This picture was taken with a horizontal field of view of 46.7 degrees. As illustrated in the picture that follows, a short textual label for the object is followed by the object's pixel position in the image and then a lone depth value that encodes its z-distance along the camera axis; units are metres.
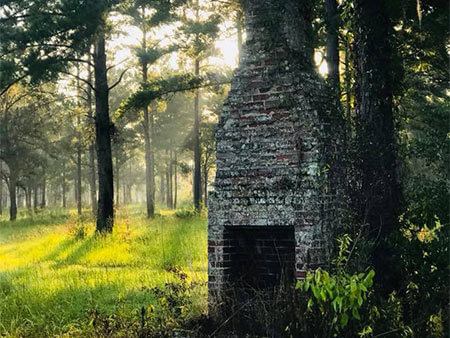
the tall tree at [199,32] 17.80
